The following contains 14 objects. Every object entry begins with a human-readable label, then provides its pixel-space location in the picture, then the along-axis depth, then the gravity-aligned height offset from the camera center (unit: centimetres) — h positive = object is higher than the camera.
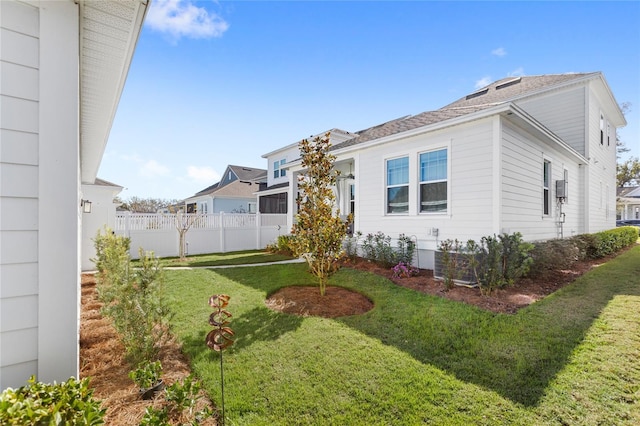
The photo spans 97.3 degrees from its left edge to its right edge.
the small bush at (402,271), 707 -146
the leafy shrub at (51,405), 134 -102
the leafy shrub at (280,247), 1211 -148
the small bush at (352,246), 949 -110
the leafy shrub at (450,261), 597 -105
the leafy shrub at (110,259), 365 -77
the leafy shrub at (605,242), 977 -108
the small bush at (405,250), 771 -101
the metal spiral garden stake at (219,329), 242 -101
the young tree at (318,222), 558 -16
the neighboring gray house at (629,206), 3492 +100
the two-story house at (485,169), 668 +136
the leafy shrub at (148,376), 263 -153
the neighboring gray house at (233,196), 2343 +151
